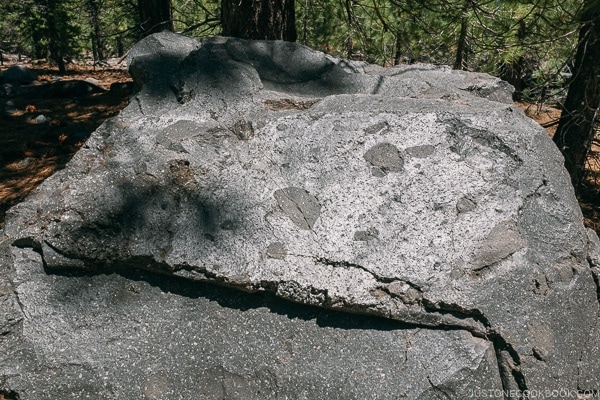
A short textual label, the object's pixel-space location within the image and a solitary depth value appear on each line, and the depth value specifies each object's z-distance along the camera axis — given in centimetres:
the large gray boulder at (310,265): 200
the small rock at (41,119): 621
